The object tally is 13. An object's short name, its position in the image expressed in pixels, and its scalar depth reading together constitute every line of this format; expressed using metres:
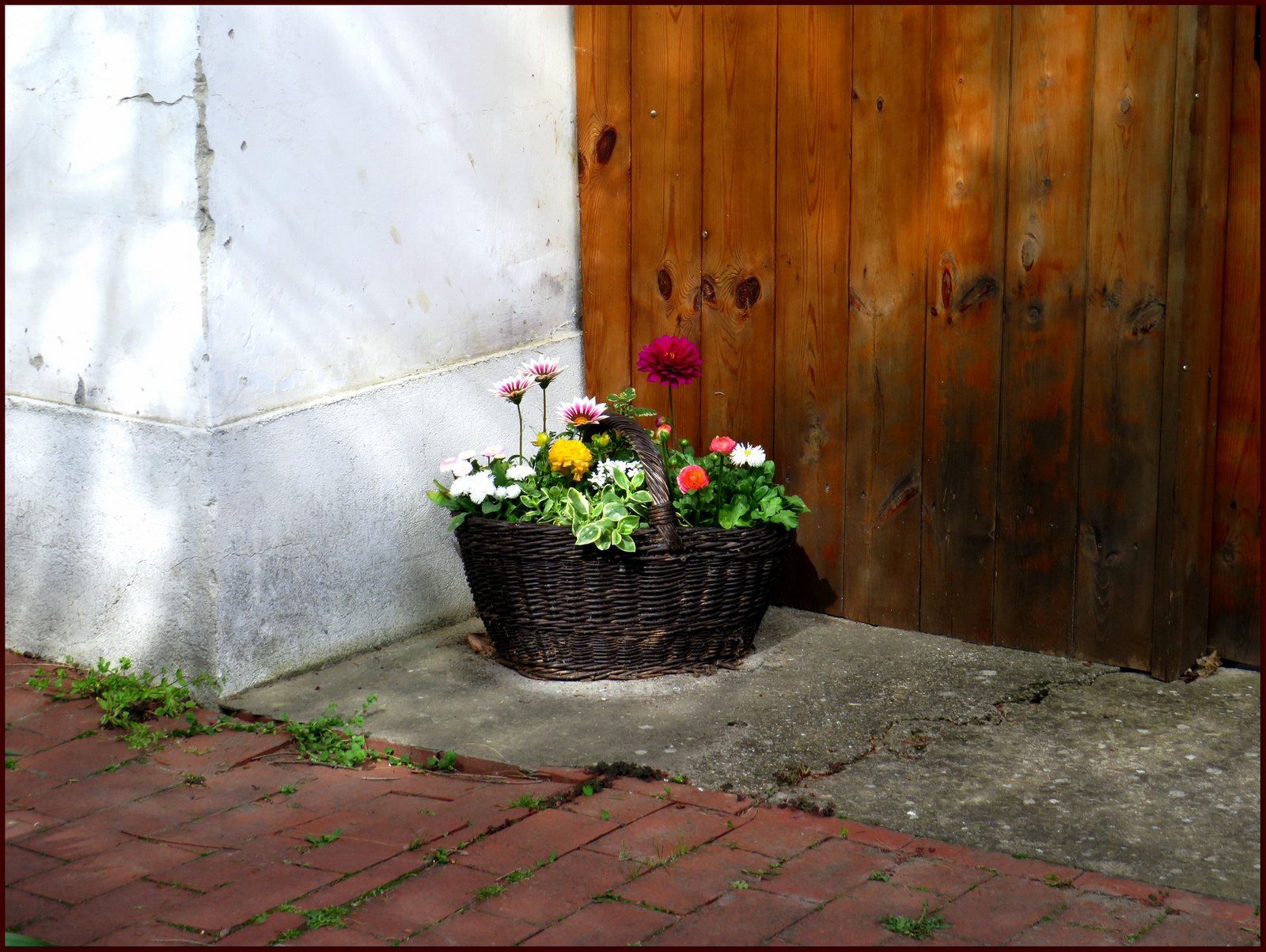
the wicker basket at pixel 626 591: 3.47
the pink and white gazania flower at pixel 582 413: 3.70
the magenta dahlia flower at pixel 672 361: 3.72
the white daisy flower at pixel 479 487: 3.59
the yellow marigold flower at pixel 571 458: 3.57
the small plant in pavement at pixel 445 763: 3.12
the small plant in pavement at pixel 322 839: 2.76
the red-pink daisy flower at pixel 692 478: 3.58
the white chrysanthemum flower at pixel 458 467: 3.71
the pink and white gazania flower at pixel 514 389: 3.72
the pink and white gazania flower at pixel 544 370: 3.75
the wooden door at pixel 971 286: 3.40
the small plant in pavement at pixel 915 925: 2.33
